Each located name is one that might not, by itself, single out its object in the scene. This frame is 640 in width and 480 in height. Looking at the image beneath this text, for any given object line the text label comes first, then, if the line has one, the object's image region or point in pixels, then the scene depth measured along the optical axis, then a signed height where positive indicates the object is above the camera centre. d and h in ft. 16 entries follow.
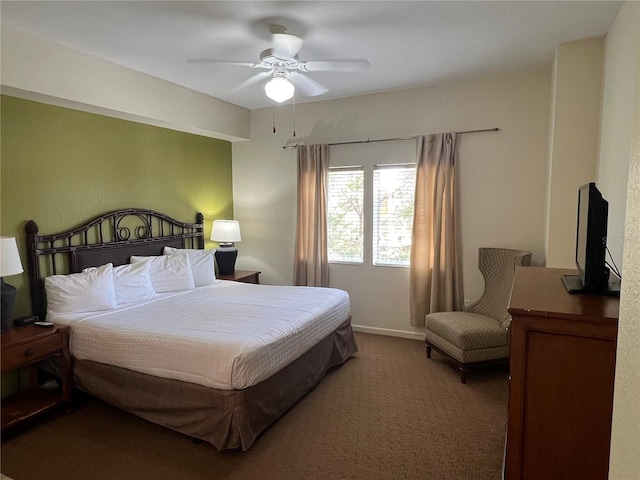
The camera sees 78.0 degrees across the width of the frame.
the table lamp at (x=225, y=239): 15.65 -1.12
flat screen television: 5.17 -0.47
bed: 7.90 -2.86
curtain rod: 13.02 +2.66
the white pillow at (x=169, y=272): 12.67 -2.04
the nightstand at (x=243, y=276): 15.40 -2.61
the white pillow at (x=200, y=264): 13.94 -1.91
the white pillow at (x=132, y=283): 11.29 -2.13
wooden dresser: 4.33 -2.01
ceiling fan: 9.17 +3.66
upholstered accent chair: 11.10 -3.29
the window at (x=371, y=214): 14.62 -0.09
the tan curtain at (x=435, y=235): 13.51 -0.79
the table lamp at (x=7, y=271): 8.44 -1.32
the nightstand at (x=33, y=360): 8.37 -3.30
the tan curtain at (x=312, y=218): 15.46 -0.27
